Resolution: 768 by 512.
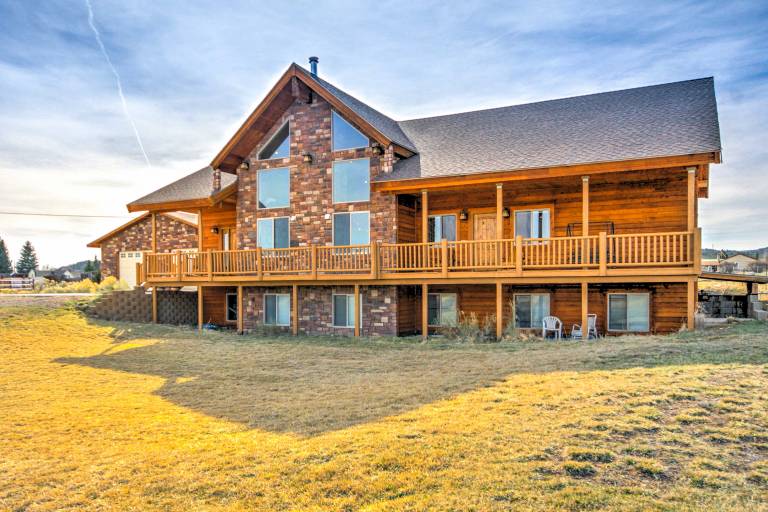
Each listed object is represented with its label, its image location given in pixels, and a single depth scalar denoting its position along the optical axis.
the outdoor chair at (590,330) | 16.08
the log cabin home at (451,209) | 15.62
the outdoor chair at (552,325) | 16.78
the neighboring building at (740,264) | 41.12
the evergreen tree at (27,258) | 87.19
